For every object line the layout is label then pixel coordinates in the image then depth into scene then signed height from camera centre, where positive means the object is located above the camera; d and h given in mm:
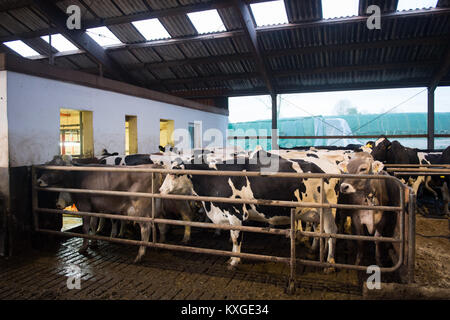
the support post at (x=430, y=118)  12586 +1374
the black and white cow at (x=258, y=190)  4164 -527
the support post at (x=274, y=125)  13836 +1268
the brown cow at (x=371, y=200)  3886 -635
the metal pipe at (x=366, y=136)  12766 +682
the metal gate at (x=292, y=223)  3146 -872
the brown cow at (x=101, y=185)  4828 -514
